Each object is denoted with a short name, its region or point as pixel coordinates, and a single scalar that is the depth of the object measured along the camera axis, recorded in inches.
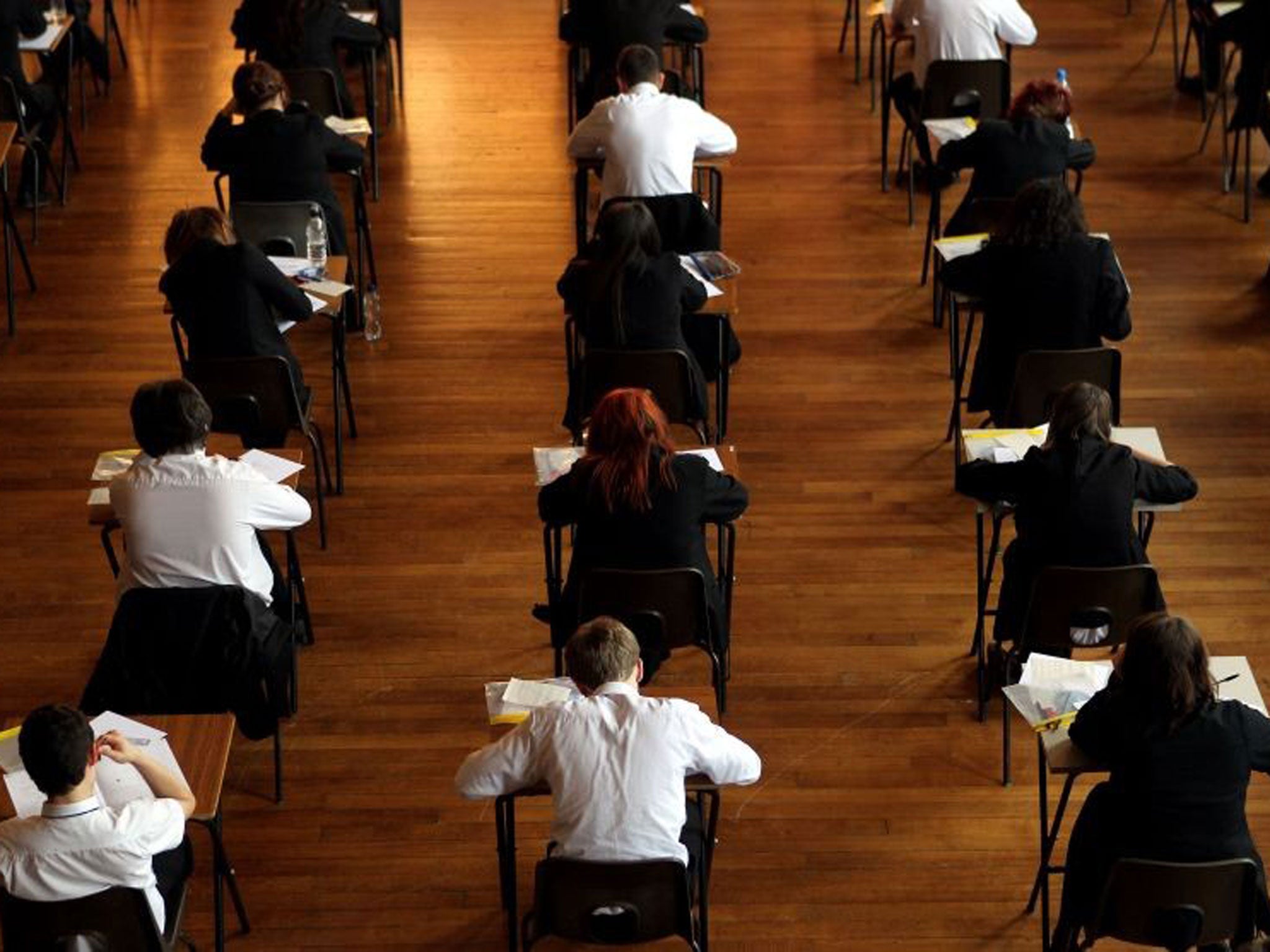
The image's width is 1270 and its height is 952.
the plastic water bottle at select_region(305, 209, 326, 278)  301.9
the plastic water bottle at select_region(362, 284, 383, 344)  336.5
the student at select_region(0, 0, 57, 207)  355.3
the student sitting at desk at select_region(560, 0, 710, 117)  360.8
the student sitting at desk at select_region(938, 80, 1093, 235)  311.1
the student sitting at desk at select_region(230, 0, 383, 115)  356.2
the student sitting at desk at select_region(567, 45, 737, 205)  310.7
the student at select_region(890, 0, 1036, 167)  357.4
